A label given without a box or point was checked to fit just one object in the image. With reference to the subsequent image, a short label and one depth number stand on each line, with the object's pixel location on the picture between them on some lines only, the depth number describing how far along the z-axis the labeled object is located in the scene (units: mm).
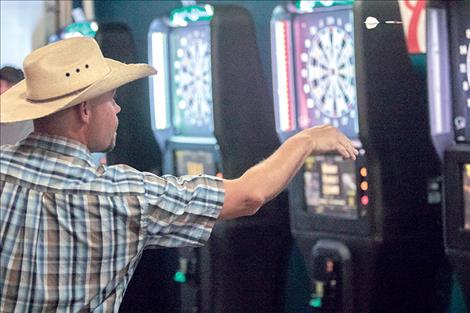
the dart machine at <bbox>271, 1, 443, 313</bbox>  5500
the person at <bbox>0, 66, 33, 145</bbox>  6435
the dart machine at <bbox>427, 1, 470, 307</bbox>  4935
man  3531
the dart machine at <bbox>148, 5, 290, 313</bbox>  6453
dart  5385
